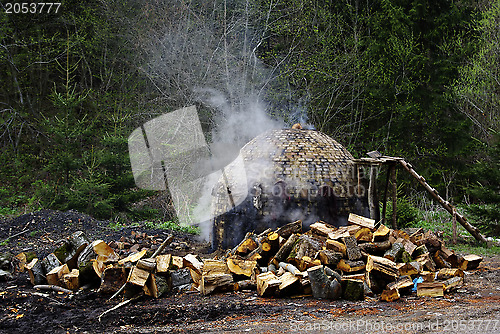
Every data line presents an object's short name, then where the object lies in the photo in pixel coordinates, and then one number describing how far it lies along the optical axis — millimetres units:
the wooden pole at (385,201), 13695
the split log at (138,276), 8008
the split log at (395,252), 8898
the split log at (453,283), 8070
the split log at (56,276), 8930
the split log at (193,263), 8953
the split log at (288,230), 9828
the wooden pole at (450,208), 13527
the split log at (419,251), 9844
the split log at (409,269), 8594
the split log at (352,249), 8609
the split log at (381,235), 9305
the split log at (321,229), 9680
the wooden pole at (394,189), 13312
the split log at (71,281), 8828
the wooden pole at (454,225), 14844
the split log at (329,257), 8586
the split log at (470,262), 10446
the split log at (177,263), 9172
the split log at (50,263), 9320
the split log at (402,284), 7777
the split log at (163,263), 8469
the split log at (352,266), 8445
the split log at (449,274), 8820
